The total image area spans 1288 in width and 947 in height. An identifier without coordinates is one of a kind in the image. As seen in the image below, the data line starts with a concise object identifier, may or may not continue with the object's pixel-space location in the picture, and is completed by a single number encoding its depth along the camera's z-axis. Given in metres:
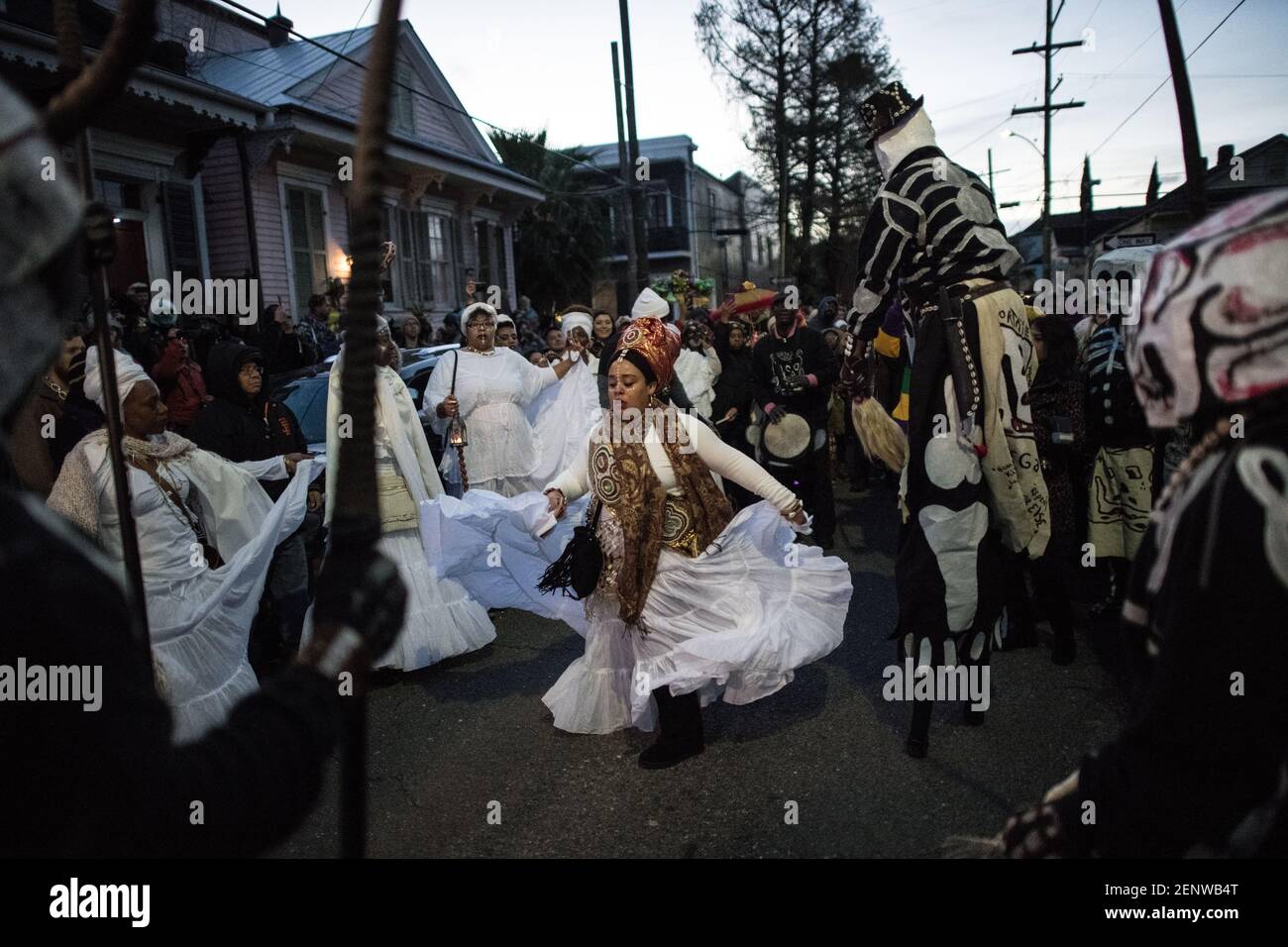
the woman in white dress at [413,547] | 5.63
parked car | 8.15
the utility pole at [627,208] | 18.50
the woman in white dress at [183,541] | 4.04
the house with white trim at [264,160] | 11.87
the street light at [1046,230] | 35.00
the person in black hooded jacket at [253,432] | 5.72
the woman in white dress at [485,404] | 7.69
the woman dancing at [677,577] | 4.22
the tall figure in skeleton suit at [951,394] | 4.03
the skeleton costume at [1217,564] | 1.26
